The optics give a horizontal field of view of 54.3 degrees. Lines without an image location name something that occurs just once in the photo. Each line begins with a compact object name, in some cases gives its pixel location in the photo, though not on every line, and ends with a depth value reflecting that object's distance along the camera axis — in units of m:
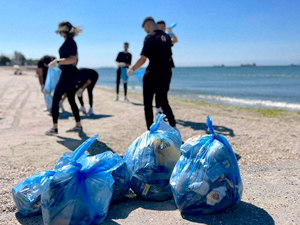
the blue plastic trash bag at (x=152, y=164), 2.62
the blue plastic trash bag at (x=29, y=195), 2.38
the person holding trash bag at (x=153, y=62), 4.30
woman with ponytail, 4.62
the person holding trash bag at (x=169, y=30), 5.94
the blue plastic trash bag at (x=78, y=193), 2.10
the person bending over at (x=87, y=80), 7.29
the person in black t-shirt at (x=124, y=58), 9.56
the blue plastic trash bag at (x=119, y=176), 2.55
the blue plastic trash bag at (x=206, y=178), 2.26
